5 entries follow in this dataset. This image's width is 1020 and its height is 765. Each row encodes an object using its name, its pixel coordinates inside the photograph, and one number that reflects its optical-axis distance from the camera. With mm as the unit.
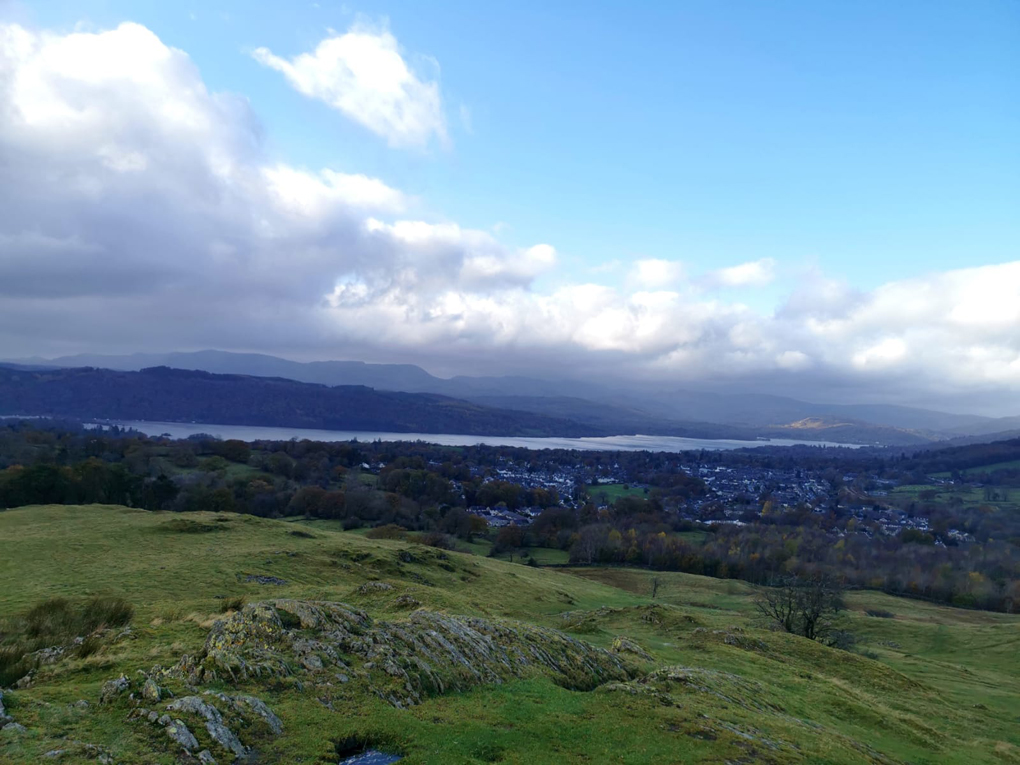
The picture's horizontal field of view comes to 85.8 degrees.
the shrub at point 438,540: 88250
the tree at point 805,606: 47906
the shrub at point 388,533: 85188
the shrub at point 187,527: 54431
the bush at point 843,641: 47825
